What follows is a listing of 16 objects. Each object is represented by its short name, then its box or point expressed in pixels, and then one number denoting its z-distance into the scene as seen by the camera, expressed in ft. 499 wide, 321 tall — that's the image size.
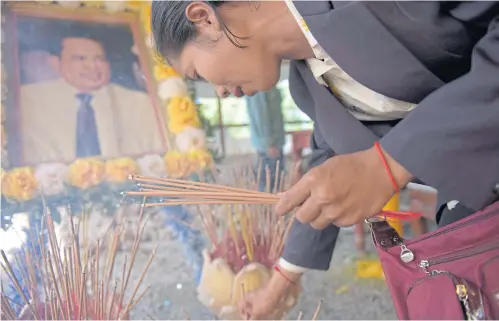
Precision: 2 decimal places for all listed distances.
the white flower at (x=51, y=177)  3.92
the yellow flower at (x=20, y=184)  3.54
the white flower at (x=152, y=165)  4.50
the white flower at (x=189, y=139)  4.69
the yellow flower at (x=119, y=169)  4.23
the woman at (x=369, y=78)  1.57
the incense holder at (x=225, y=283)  3.70
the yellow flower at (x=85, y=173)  4.11
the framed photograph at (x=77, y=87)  4.03
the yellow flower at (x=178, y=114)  4.74
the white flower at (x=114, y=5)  4.50
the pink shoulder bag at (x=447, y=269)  1.64
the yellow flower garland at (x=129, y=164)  3.67
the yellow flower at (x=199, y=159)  4.63
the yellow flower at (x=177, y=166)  4.58
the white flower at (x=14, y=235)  2.99
